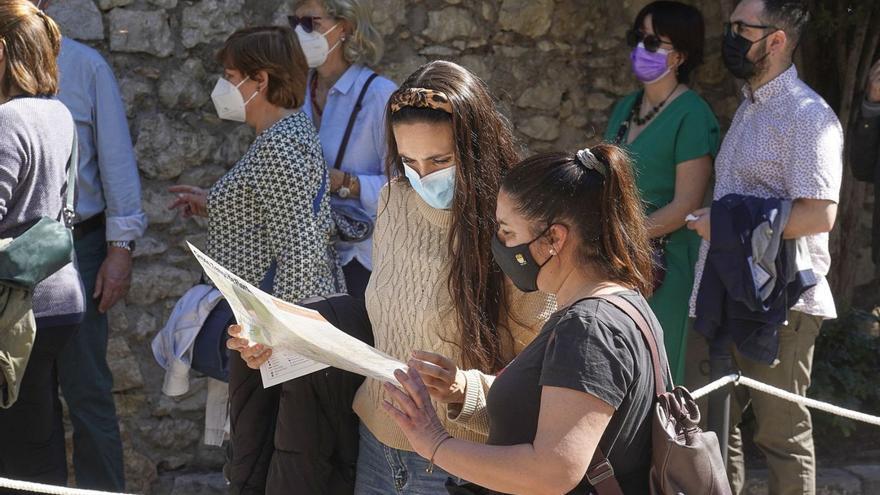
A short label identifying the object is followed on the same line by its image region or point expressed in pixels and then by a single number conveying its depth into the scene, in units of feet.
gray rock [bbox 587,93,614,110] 16.93
